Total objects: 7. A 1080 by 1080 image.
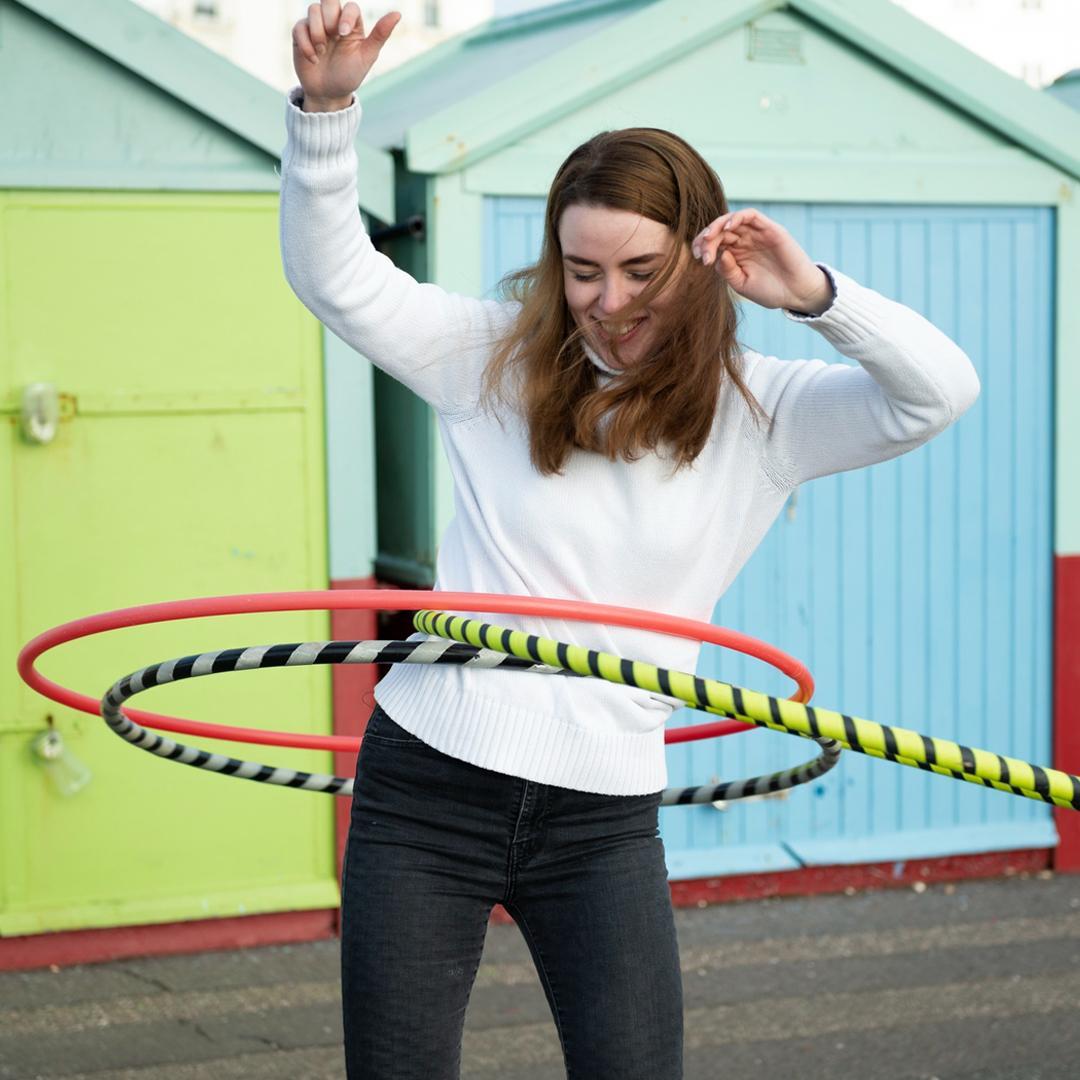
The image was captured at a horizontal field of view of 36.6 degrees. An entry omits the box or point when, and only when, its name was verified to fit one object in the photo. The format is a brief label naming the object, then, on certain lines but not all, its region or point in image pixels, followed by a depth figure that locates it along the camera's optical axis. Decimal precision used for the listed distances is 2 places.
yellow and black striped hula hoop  2.34
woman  2.41
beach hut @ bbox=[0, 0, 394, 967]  5.01
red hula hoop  2.43
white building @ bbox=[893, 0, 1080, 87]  54.06
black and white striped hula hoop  2.50
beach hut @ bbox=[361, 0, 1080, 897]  5.46
